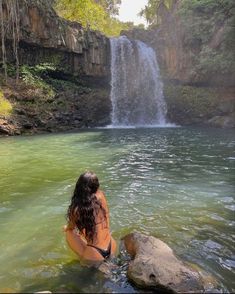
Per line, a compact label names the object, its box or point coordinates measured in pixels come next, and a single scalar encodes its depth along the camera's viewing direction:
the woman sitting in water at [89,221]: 2.87
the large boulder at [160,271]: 2.49
